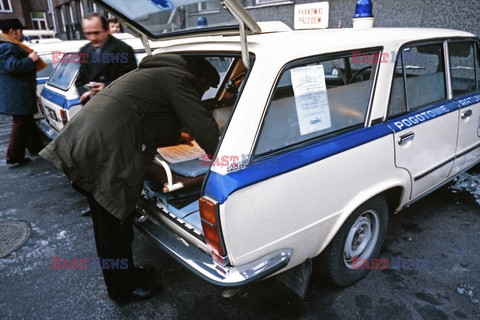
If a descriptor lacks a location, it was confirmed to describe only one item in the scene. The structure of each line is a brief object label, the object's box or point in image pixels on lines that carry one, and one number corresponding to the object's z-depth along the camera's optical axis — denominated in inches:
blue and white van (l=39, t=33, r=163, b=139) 169.5
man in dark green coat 80.1
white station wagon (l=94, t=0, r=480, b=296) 73.0
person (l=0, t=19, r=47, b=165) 187.3
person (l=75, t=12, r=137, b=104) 137.6
